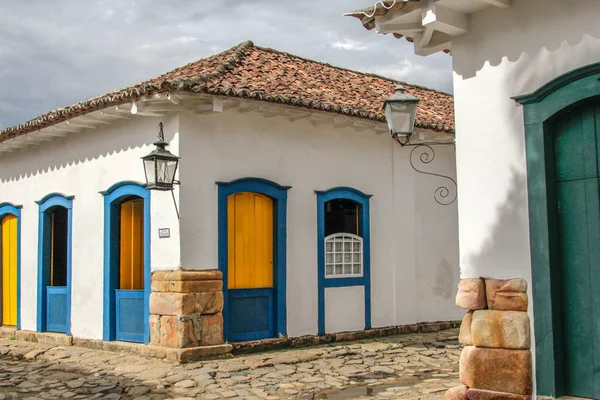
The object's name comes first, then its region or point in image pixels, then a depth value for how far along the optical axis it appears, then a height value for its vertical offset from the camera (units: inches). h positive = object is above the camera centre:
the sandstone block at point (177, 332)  371.9 -45.0
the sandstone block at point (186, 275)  378.6 -14.7
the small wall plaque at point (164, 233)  391.5 +8.9
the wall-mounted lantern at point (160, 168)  365.4 +42.6
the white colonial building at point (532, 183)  224.4 +19.4
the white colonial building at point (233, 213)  390.3 +21.6
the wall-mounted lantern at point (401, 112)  301.9 +56.5
